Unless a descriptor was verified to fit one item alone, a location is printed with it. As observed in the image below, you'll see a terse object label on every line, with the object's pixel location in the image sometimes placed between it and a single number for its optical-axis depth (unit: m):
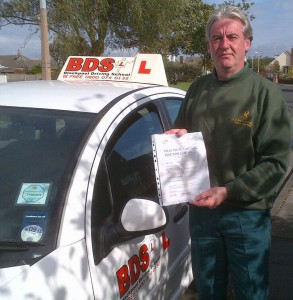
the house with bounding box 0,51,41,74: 67.18
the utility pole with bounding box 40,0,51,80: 9.75
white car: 1.76
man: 2.10
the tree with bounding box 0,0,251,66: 12.98
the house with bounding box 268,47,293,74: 94.50
